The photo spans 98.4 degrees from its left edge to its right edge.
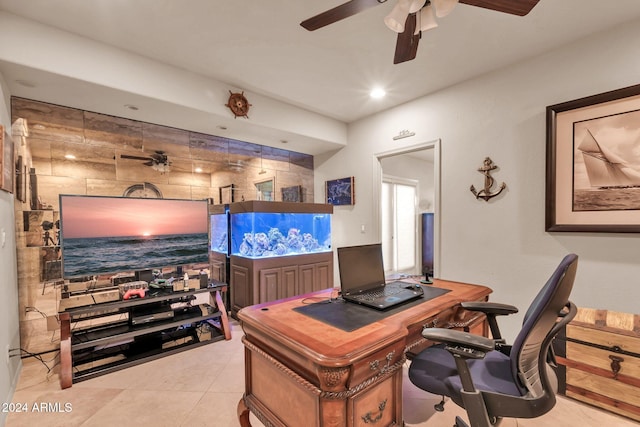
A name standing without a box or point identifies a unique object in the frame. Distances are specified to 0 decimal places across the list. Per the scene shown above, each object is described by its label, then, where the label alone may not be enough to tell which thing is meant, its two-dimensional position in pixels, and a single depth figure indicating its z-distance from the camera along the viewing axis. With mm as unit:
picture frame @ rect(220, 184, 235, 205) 3675
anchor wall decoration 2711
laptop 1597
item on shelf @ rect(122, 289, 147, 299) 2424
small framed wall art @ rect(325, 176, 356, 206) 4082
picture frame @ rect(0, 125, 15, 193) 1762
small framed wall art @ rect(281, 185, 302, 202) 4285
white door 5387
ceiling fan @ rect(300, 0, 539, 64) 1387
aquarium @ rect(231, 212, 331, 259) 3125
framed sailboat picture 2031
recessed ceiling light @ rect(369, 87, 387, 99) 3072
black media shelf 2184
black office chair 1063
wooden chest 1717
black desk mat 1318
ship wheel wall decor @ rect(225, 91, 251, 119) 2940
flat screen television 2273
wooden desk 1058
